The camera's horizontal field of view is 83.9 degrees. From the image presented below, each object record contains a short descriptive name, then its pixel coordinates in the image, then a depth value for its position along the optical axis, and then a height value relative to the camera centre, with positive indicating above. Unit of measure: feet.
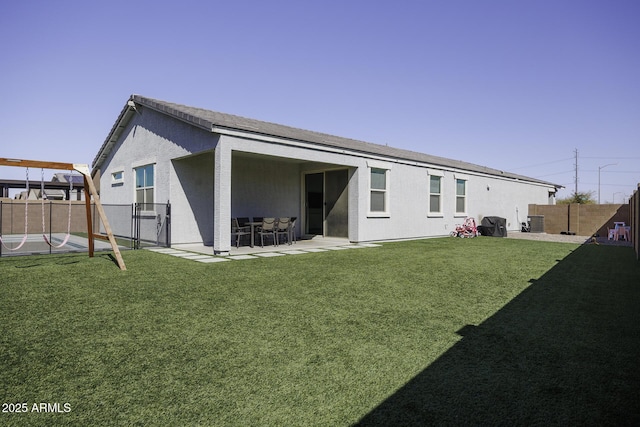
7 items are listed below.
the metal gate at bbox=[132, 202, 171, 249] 35.00 -1.36
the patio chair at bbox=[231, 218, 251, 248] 33.76 -1.73
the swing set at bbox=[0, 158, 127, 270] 23.02 +2.91
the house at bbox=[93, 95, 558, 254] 31.14 +3.98
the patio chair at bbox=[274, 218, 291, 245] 35.81 -1.58
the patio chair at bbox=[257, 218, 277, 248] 34.24 -1.53
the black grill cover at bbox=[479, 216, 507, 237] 53.06 -1.83
